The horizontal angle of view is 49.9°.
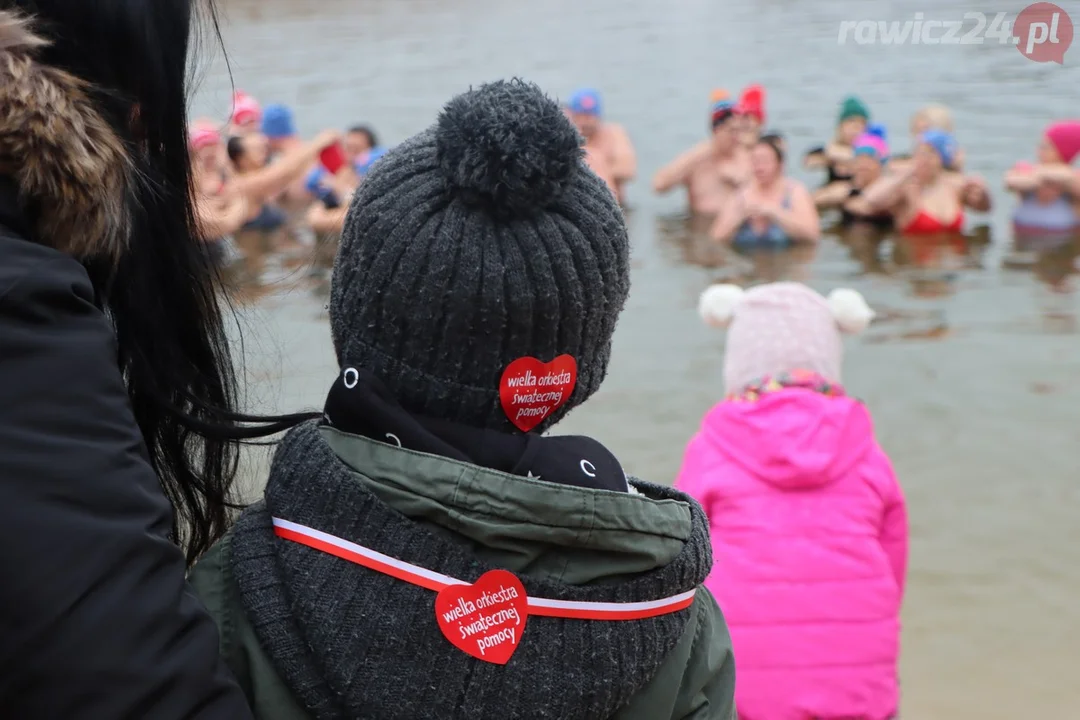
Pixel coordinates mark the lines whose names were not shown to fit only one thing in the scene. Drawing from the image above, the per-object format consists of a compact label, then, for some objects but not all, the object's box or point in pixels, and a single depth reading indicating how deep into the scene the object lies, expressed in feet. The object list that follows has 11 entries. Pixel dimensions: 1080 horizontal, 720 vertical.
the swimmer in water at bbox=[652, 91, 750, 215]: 26.81
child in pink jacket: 7.06
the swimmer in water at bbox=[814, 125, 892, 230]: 25.04
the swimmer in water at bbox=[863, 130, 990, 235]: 24.23
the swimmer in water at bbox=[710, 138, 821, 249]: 24.03
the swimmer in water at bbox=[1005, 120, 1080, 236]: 23.63
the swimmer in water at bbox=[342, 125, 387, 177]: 27.07
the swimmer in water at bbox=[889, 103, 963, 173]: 26.22
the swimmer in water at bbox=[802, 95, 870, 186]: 27.81
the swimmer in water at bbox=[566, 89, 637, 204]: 26.81
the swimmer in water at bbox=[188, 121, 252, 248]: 24.20
